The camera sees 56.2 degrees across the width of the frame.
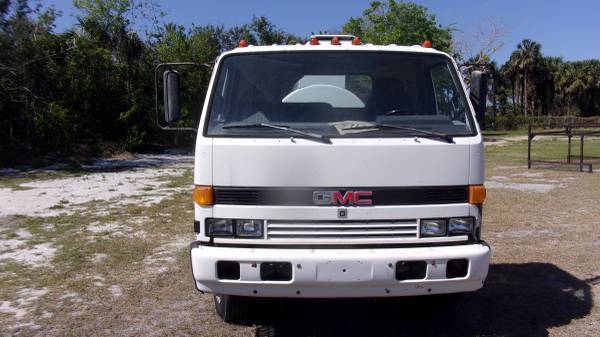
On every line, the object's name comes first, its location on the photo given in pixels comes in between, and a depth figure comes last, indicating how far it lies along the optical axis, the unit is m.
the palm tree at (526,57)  60.16
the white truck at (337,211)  3.81
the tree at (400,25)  33.66
